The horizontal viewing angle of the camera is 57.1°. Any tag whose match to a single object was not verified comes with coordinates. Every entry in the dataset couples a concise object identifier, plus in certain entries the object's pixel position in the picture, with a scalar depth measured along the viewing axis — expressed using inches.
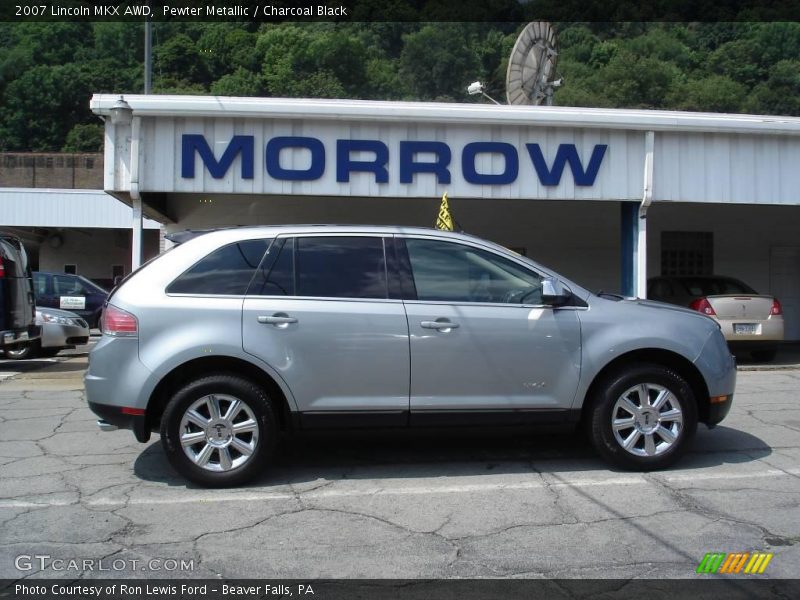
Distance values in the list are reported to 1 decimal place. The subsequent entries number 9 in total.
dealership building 432.8
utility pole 759.4
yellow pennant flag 429.7
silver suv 202.4
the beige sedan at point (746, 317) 469.7
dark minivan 426.0
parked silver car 519.5
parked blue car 699.4
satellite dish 621.6
